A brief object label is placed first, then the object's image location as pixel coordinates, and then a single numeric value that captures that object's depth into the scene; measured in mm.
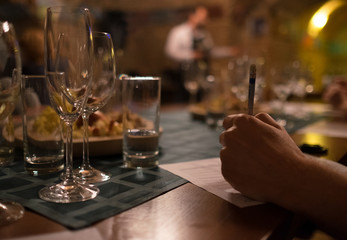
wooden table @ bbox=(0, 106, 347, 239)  434
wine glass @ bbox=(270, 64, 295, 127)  1753
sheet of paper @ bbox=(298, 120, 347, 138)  1299
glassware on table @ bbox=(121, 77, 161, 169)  767
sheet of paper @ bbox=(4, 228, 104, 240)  415
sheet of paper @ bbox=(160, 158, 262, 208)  572
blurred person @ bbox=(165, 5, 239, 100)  5752
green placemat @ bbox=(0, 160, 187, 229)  483
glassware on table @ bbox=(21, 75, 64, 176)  708
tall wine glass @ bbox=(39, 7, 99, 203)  522
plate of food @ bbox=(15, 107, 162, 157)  729
